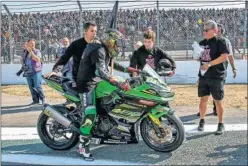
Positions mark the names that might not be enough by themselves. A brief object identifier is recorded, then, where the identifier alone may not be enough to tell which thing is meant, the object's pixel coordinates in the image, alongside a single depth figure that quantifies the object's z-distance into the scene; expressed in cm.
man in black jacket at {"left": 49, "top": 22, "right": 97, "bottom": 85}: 531
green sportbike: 463
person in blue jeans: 827
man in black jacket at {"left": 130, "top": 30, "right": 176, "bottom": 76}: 561
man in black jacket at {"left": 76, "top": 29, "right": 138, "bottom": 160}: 452
